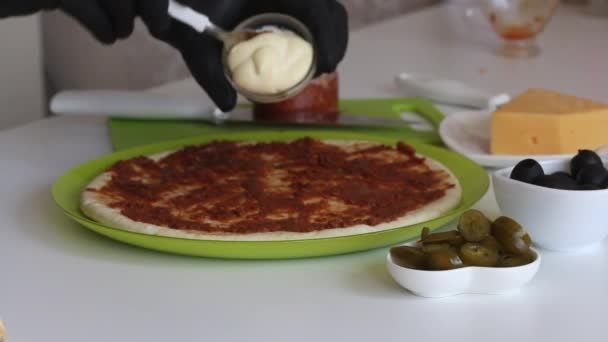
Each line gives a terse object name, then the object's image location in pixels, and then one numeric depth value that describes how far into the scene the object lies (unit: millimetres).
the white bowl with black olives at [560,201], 1027
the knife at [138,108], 1359
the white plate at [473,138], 1231
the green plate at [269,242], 1041
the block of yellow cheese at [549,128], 1214
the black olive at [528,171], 1052
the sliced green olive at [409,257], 993
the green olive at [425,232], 1006
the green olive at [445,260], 980
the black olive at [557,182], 1033
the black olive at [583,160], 1047
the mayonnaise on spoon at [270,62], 1177
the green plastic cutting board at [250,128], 1330
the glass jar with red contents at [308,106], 1352
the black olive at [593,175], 1035
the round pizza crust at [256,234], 1052
